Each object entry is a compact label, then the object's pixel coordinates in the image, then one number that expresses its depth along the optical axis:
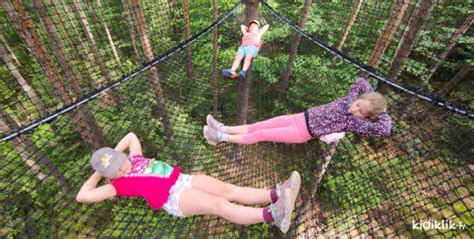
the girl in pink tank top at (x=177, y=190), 1.31
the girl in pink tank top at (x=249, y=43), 2.45
